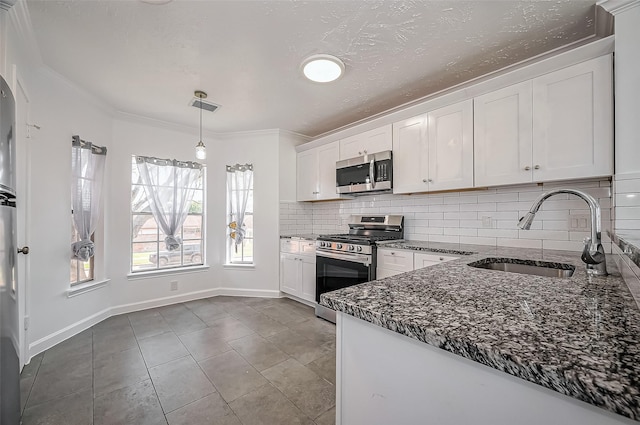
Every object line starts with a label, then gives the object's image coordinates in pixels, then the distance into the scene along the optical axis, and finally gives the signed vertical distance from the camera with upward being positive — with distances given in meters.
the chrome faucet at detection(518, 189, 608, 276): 1.12 -0.16
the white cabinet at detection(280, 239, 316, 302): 3.45 -0.78
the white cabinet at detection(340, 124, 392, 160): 3.00 +0.83
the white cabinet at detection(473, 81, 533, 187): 2.04 +0.62
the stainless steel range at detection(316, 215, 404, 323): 2.78 -0.46
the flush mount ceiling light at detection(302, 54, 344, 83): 2.15 +1.22
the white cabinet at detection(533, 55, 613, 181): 1.72 +0.62
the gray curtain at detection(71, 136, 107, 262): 2.78 +0.23
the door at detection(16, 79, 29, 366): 1.99 +0.11
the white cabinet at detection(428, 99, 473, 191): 2.37 +0.61
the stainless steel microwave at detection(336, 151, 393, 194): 2.96 +0.45
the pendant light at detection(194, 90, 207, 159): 2.76 +0.66
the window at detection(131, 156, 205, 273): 3.50 -0.02
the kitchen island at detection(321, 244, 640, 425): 0.44 -0.27
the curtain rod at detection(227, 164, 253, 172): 4.08 +0.69
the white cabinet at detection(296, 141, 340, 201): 3.60 +0.56
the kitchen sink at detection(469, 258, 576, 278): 1.61 -0.35
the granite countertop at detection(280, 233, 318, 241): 3.46 -0.35
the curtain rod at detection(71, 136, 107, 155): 2.74 +0.72
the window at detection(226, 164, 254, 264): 4.10 -0.04
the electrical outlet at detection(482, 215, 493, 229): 2.53 -0.10
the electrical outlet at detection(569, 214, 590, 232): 2.05 -0.08
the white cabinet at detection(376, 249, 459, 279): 2.34 -0.46
